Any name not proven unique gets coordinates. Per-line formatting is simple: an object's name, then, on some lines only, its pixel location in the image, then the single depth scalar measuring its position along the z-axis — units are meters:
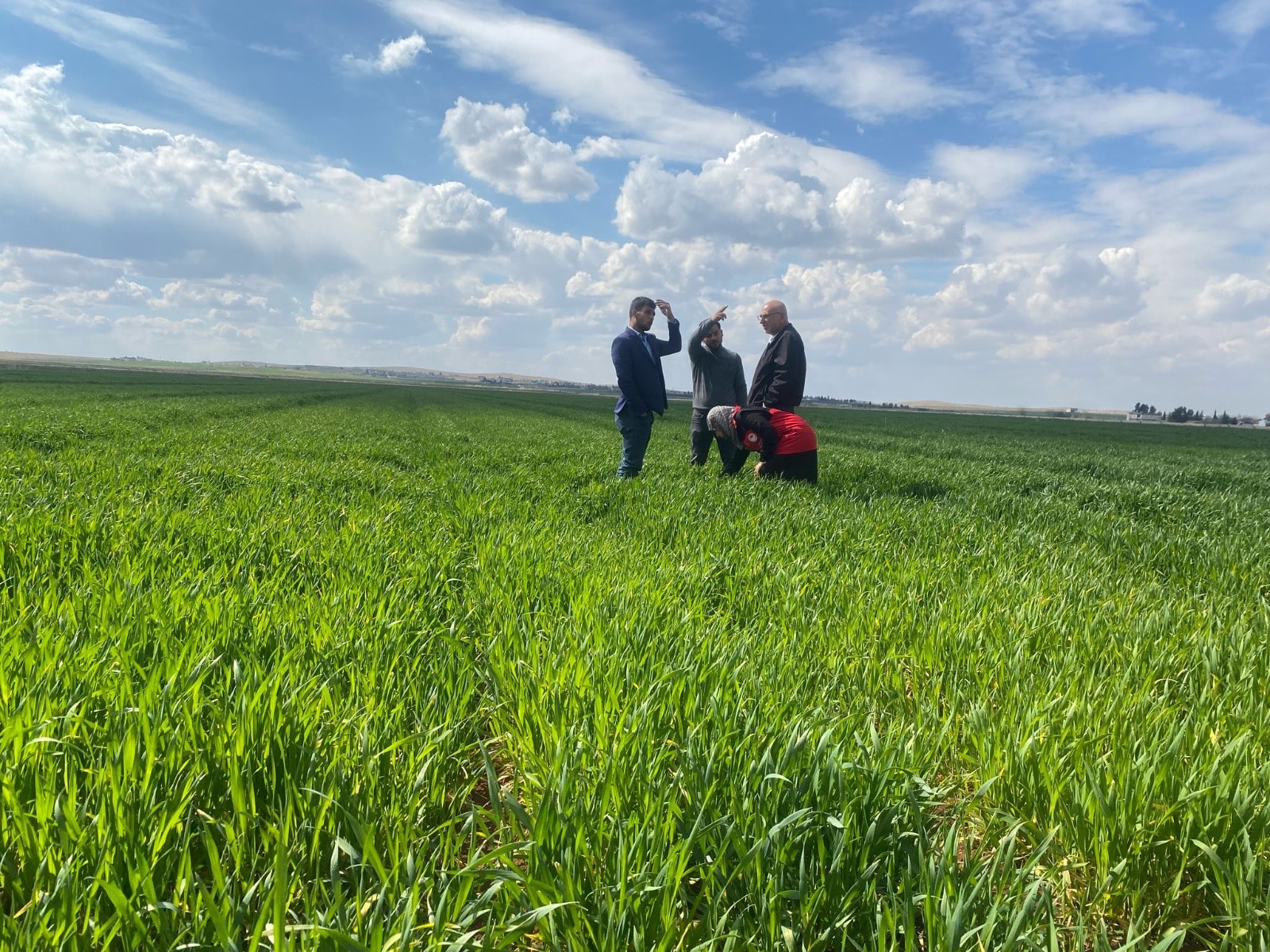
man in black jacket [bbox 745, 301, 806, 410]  7.72
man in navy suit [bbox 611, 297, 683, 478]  7.84
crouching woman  7.71
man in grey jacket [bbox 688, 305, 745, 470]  8.52
